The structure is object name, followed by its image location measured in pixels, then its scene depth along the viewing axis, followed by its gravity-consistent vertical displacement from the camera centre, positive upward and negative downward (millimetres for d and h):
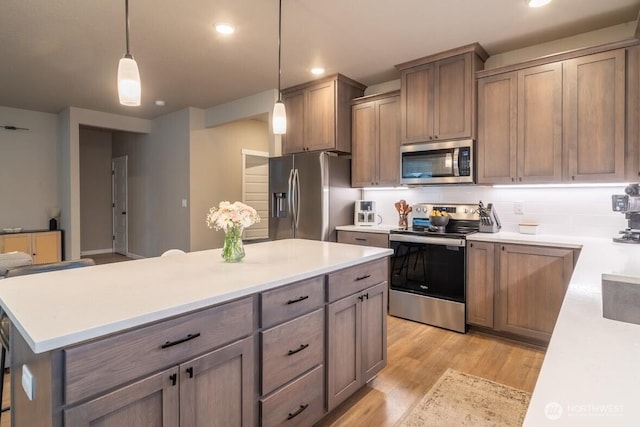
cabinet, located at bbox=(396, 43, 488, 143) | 3242 +1134
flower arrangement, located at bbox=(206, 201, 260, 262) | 1831 -74
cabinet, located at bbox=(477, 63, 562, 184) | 2885 +727
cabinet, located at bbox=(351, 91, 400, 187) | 3850 +791
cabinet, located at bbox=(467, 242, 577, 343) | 2688 -653
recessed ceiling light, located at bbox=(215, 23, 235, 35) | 2836 +1526
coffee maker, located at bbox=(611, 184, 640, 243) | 2363 -10
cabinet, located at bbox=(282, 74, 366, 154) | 4023 +1160
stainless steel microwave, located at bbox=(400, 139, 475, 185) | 3260 +459
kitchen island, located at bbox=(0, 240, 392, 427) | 998 -481
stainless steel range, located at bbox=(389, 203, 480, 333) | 3152 -561
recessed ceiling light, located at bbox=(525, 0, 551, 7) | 2442 +1485
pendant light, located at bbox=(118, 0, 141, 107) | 1556 +591
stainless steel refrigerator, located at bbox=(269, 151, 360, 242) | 3895 +157
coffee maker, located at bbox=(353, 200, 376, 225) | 4156 -56
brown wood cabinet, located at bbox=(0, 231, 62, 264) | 5102 -540
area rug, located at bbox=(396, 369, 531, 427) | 1905 -1180
